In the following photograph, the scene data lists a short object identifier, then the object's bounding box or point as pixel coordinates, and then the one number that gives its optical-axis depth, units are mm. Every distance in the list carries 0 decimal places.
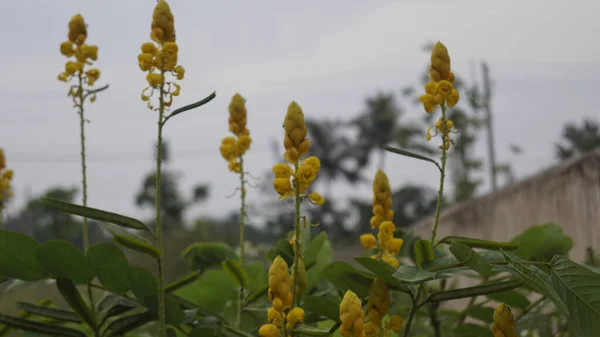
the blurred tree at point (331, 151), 58733
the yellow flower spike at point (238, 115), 1822
